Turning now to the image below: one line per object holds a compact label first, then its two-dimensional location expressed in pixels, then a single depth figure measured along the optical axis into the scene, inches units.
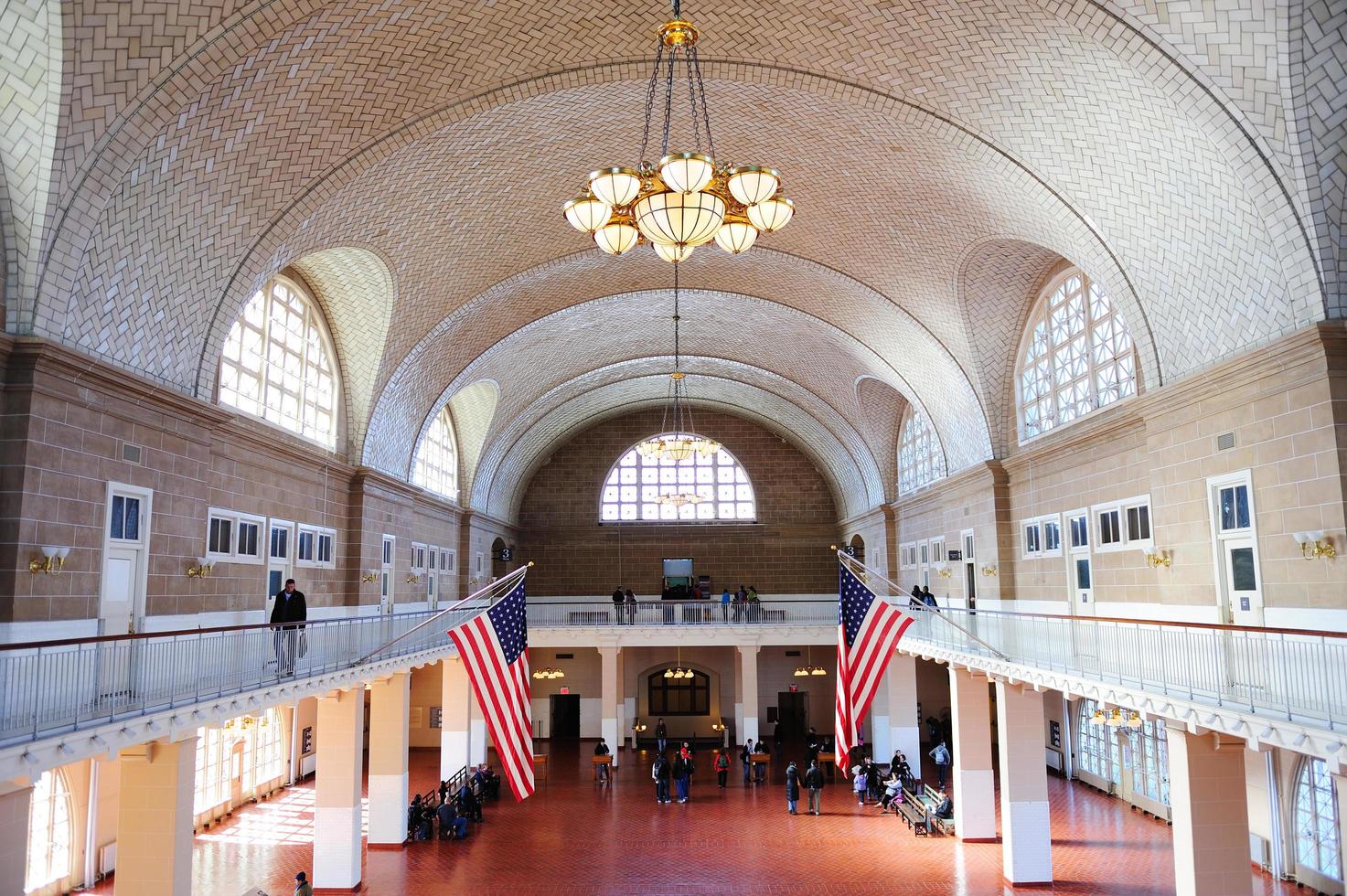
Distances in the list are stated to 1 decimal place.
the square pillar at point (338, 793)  641.6
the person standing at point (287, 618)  514.3
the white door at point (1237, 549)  441.7
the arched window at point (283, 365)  620.4
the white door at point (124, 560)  447.8
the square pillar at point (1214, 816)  445.4
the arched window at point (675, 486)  1488.7
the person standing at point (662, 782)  927.0
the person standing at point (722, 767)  997.2
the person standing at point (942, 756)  1008.9
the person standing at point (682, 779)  932.6
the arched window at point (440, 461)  1016.2
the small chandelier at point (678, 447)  1003.9
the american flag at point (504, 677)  465.4
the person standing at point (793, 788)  883.4
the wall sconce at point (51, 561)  396.8
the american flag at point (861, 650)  521.0
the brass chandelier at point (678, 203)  325.7
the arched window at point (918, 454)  967.6
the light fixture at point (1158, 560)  520.3
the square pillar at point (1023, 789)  644.1
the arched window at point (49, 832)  586.6
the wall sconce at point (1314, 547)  389.7
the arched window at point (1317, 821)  564.4
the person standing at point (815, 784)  884.0
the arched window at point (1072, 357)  613.6
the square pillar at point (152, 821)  423.5
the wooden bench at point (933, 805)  796.0
